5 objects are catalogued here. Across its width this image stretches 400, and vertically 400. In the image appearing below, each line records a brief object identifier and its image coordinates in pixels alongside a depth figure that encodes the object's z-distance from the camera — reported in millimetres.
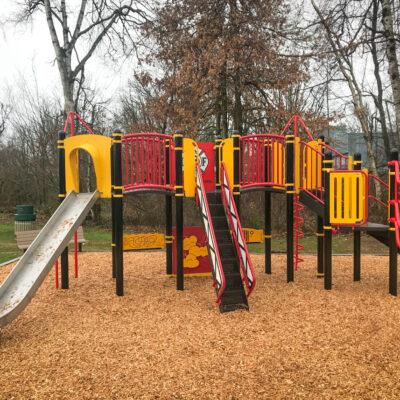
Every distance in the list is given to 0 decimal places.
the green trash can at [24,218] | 16172
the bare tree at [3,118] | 27672
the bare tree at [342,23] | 11406
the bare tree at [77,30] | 15664
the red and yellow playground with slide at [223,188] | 5894
